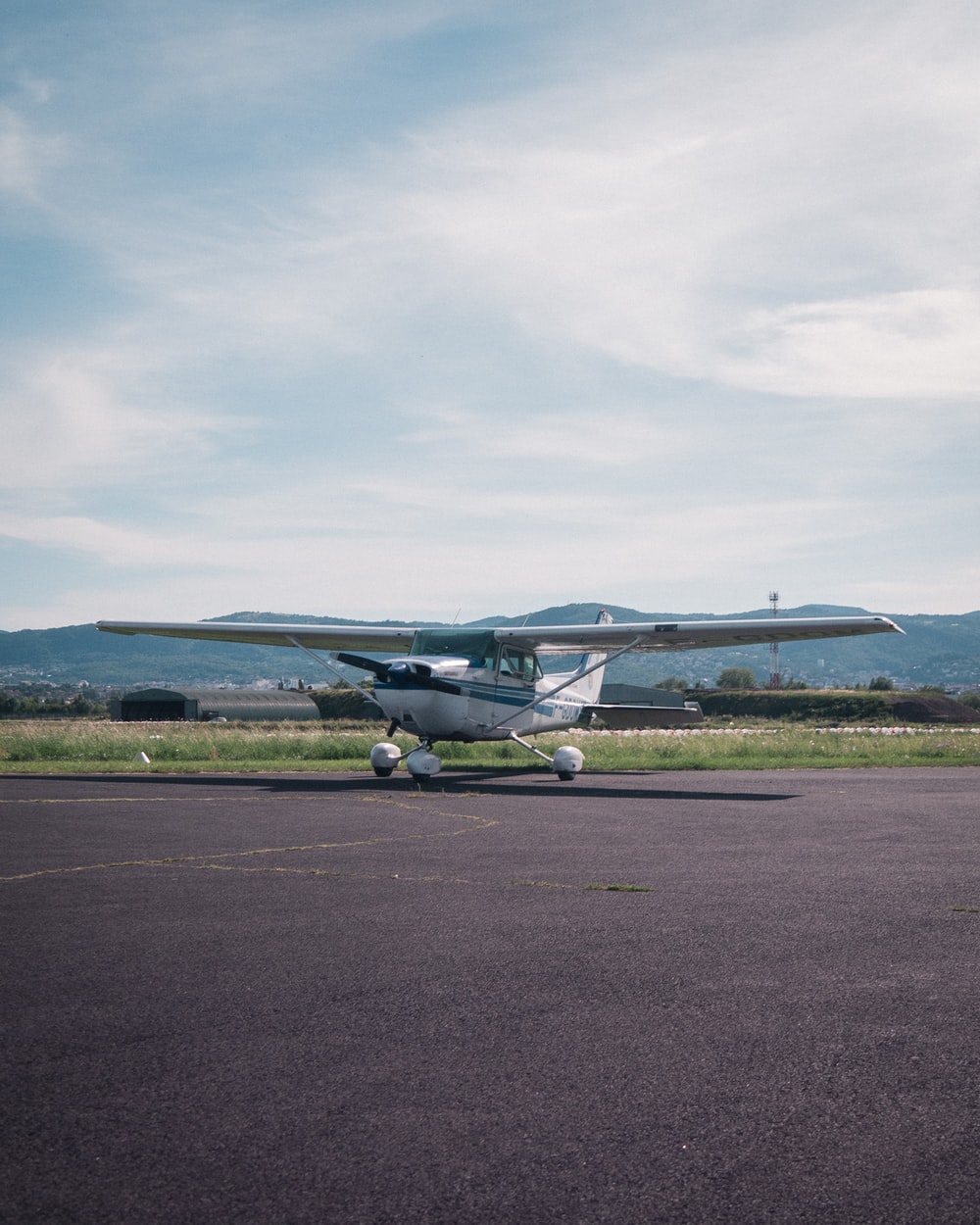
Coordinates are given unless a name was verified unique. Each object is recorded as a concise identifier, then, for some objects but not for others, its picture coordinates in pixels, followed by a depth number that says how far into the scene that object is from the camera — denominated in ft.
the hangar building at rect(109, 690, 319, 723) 246.88
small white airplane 63.10
